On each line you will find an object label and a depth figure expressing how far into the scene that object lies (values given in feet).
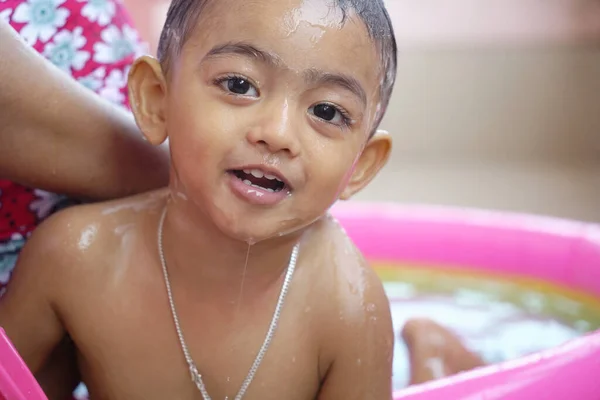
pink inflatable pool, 3.82
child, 2.21
